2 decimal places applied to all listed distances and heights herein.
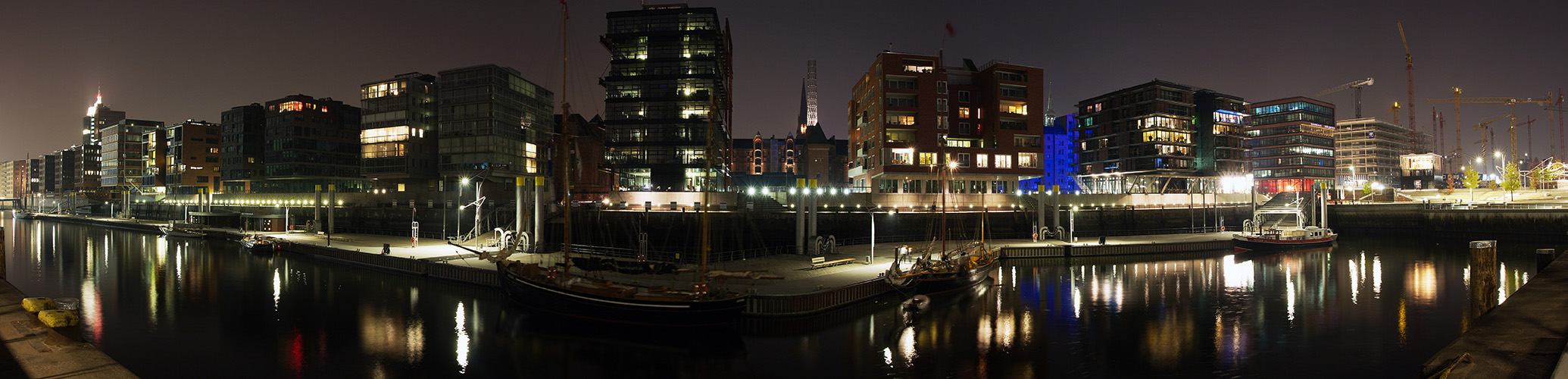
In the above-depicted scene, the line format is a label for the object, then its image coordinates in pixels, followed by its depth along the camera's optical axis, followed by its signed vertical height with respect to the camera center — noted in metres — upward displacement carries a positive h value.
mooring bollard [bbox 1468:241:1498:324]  18.55 -2.54
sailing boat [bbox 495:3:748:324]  26.56 -4.18
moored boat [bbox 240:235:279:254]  57.09 -3.39
